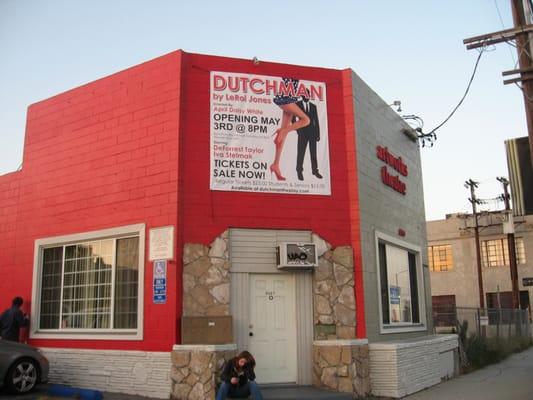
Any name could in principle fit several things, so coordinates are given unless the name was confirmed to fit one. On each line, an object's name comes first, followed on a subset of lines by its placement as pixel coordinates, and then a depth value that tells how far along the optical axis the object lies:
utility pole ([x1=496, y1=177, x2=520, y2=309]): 31.63
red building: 10.41
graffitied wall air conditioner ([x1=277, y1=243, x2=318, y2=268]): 10.73
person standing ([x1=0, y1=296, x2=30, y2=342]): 11.58
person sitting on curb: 8.71
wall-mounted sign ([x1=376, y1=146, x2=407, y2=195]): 13.43
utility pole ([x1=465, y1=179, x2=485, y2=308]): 35.25
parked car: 9.59
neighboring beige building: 37.34
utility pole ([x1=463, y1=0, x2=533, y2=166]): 12.37
